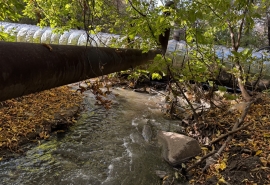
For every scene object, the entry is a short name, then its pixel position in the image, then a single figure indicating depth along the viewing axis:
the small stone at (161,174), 3.89
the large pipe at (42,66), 1.04
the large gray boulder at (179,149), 4.34
